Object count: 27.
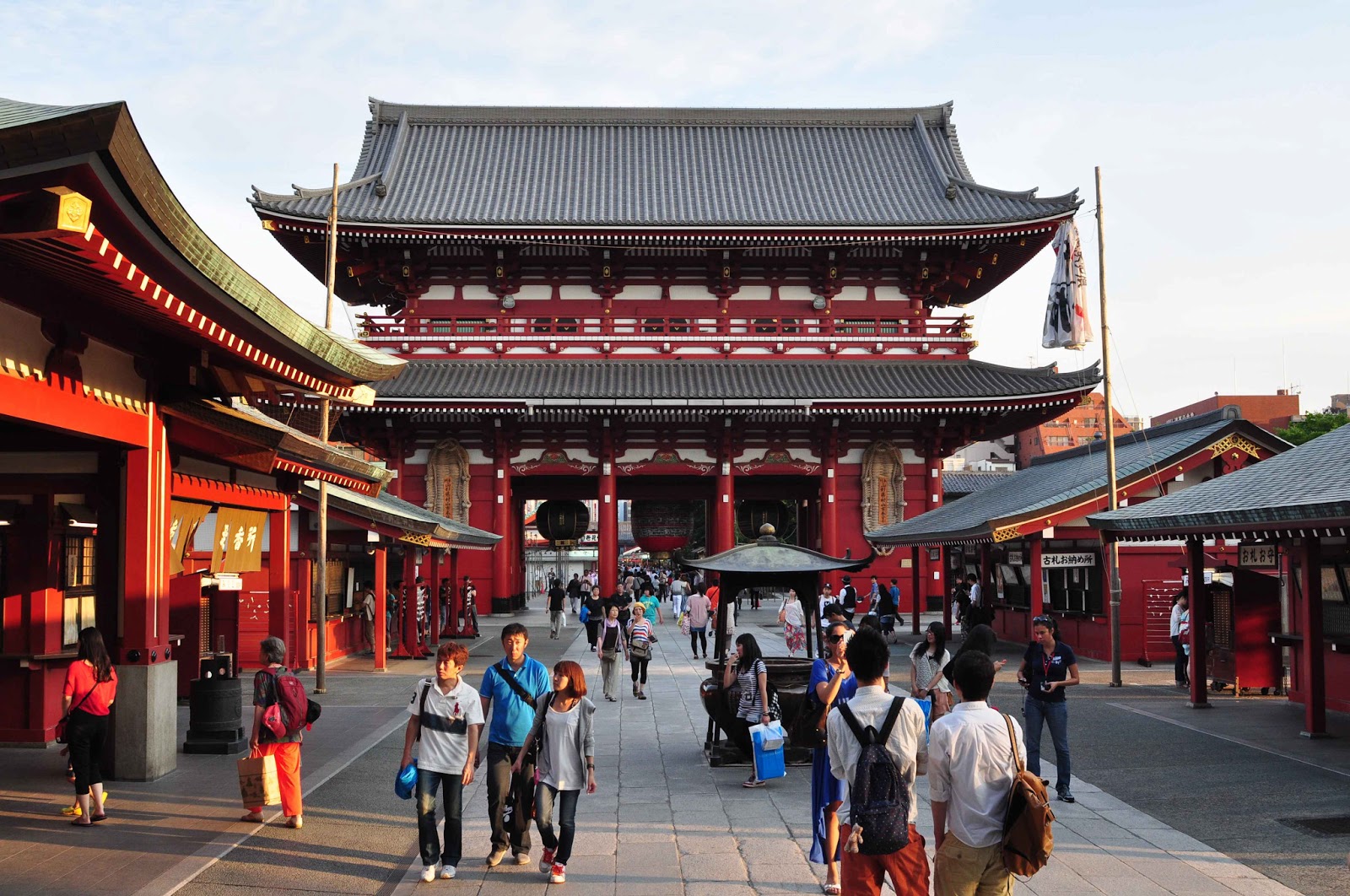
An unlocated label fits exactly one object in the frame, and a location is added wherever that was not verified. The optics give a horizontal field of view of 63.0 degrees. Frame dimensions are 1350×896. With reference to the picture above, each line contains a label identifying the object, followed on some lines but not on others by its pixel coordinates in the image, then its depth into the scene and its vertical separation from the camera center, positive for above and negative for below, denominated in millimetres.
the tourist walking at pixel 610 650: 16984 -1916
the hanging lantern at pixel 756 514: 37188 +294
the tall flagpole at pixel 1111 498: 18078 +326
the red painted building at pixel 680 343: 31375 +5455
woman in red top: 8859 -1459
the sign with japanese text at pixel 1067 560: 21172 -826
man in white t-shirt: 7645 -1466
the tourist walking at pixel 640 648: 17375 -1945
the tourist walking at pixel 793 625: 20516 -1996
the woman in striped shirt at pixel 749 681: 10461 -1552
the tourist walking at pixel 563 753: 7660 -1582
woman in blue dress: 7316 -1872
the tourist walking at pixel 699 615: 22594 -1897
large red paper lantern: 43188 +33
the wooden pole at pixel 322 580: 17797 -819
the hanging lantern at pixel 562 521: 36406 +196
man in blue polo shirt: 8055 -1371
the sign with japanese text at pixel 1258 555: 17344 -655
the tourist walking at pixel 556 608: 28359 -2114
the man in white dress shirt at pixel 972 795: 5230 -1320
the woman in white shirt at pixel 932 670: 9750 -1400
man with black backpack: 5770 -1399
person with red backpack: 9094 -1589
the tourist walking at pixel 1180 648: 17688 -2135
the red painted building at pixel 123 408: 6518 +1143
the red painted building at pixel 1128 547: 20609 -346
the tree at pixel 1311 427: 54281 +4328
